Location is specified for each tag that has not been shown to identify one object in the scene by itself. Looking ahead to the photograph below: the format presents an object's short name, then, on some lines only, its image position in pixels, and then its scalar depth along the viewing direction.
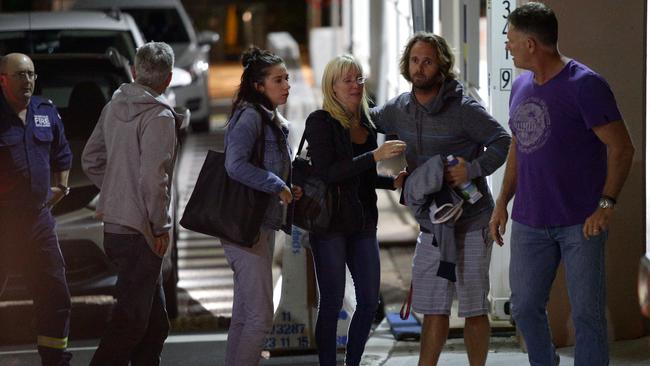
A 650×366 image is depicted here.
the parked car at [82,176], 17.70
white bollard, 16.08
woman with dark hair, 13.20
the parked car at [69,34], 22.94
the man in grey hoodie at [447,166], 13.14
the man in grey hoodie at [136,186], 13.07
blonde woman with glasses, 13.39
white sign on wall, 16.22
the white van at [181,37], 34.62
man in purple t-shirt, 11.78
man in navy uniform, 14.37
